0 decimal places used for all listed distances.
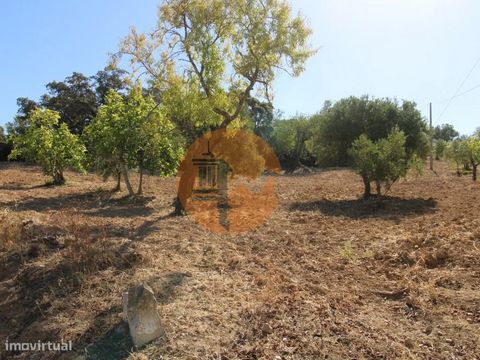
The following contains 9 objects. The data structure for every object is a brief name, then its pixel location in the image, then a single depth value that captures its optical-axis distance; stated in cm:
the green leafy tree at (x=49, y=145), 1772
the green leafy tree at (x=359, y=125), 2073
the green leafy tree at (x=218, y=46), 1093
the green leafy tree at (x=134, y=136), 1441
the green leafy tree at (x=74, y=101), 3256
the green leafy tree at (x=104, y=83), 3444
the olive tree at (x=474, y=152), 2125
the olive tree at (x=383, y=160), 1423
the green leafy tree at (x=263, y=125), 5051
